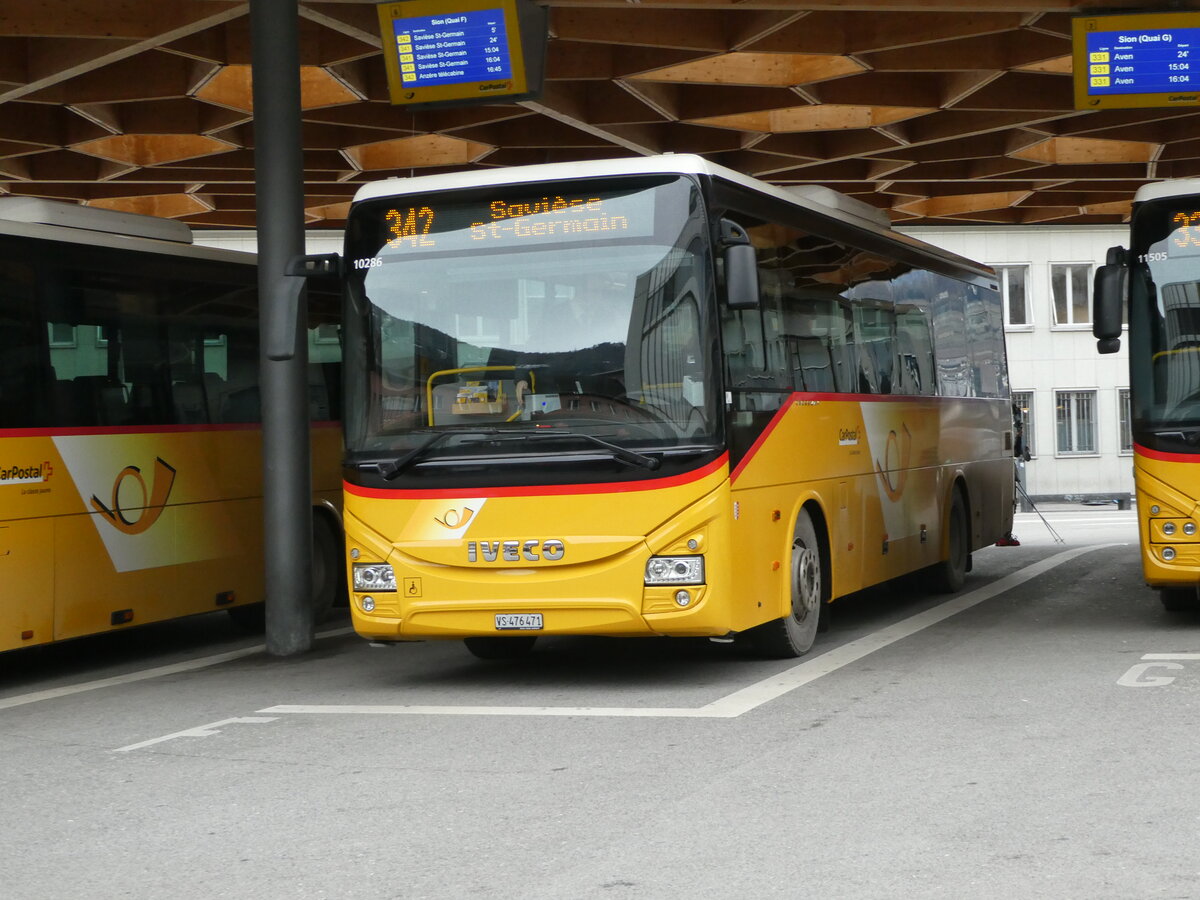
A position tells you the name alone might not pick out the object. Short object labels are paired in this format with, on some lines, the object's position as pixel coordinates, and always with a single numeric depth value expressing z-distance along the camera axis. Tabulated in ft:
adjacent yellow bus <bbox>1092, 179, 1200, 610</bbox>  39.11
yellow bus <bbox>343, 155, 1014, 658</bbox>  31.96
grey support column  42.57
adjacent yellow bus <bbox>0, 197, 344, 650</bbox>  37.58
